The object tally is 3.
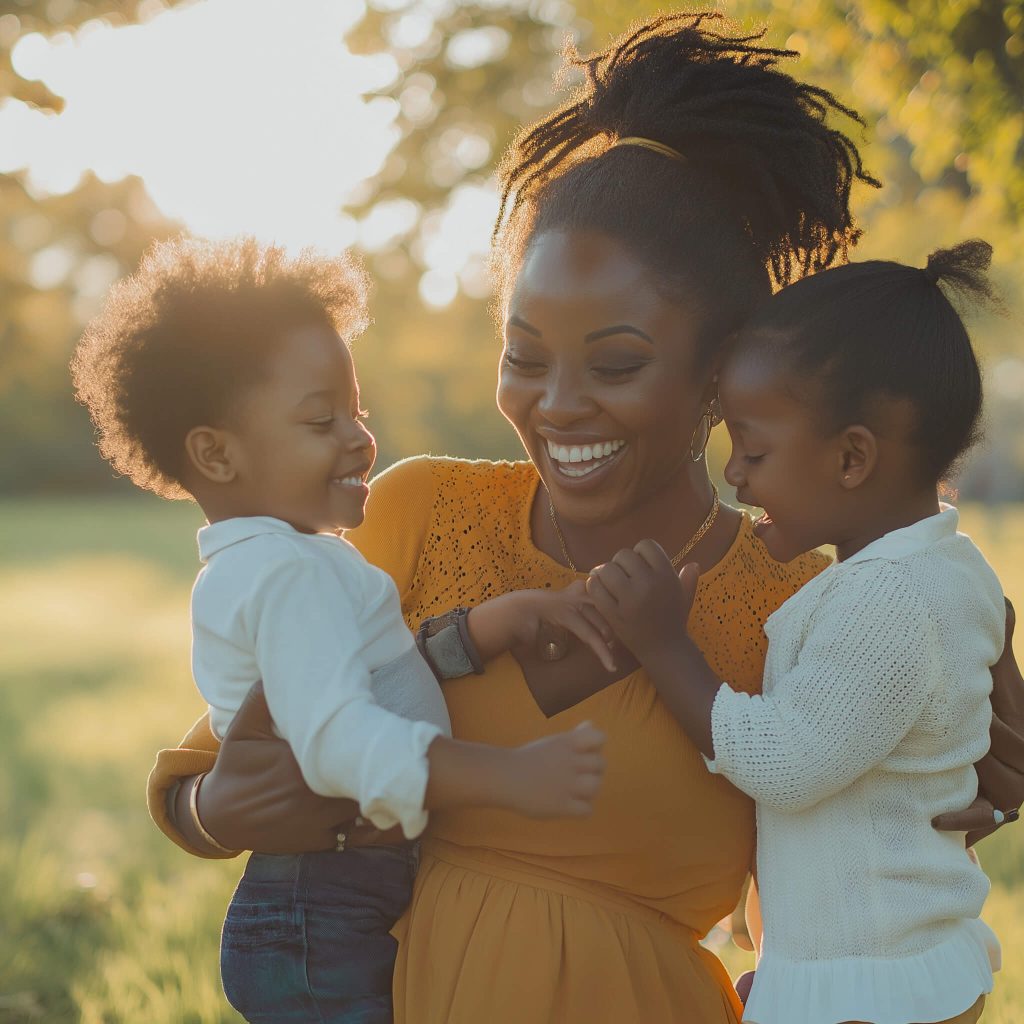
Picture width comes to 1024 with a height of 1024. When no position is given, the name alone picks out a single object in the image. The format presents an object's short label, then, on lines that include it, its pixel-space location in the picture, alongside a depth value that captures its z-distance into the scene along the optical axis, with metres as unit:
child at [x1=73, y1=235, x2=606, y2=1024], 2.19
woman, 2.55
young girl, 2.32
